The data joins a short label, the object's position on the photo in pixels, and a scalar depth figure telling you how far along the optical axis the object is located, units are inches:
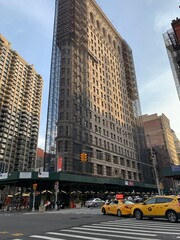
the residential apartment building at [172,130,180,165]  7201.8
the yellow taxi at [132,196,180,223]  546.6
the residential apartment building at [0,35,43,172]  4004.7
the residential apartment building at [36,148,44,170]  5298.2
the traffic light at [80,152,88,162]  1066.4
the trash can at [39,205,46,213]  1187.6
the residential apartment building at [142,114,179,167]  5644.7
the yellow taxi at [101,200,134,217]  730.3
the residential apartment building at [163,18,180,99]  1649.1
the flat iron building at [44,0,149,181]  2138.3
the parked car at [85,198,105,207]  1456.1
